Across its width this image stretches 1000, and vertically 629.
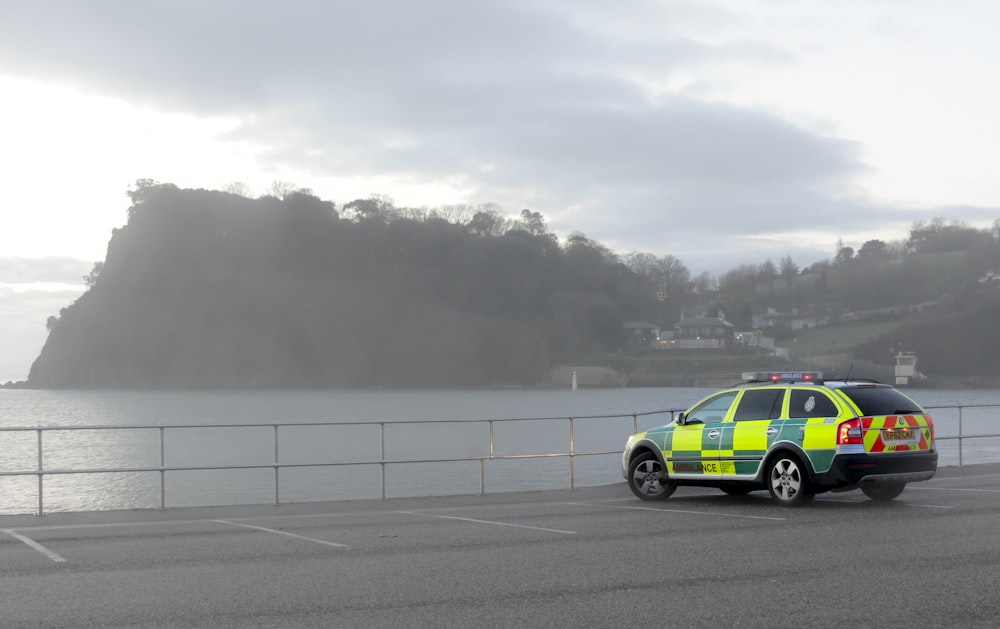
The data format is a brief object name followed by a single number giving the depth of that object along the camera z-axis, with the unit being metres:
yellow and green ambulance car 13.59
